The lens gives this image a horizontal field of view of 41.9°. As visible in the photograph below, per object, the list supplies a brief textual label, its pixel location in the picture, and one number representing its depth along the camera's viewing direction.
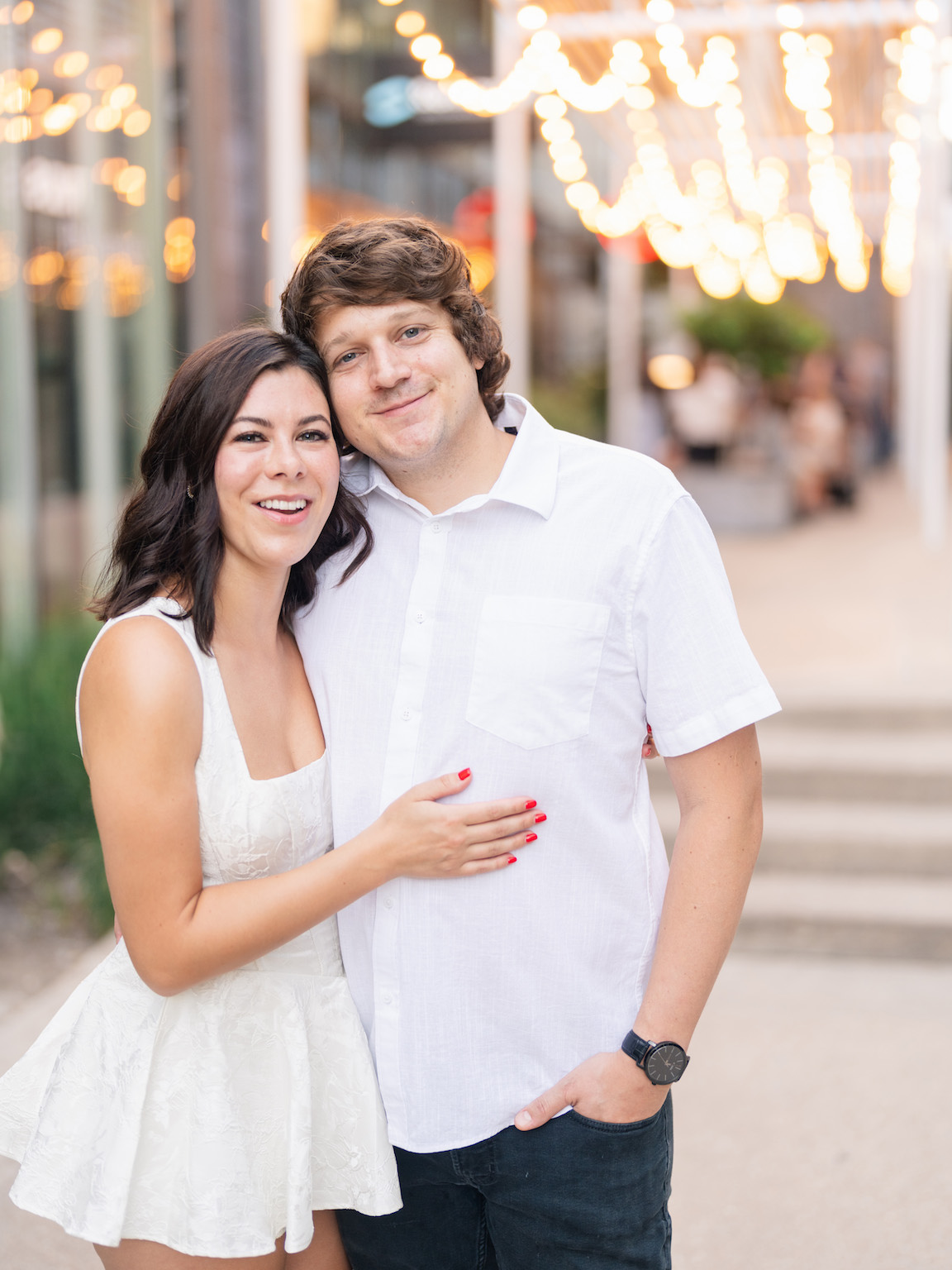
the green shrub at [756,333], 12.44
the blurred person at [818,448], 13.06
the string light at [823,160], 7.93
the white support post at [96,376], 6.91
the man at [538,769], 1.78
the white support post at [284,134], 6.06
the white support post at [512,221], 8.55
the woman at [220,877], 1.71
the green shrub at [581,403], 12.80
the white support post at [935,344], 9.38
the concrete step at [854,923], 4.41
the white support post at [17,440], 6.21
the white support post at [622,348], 13.80
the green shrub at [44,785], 5.09
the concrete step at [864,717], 5.29
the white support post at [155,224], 7.26
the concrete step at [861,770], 4.98
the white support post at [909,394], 15.88
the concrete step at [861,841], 4.70
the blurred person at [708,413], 12.63
